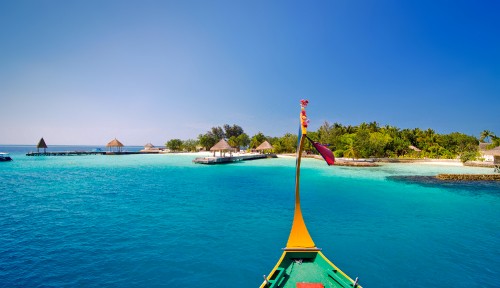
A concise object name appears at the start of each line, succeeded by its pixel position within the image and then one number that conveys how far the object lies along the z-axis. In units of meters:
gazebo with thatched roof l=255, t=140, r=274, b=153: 68.55
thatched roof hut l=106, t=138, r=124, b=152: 72.93
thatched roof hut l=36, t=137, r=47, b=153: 66.91
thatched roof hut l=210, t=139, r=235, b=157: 51.13
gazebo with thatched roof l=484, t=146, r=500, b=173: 44.30
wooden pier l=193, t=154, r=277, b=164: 49.66
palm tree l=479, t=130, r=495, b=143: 78.42
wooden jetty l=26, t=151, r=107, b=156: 69.62
